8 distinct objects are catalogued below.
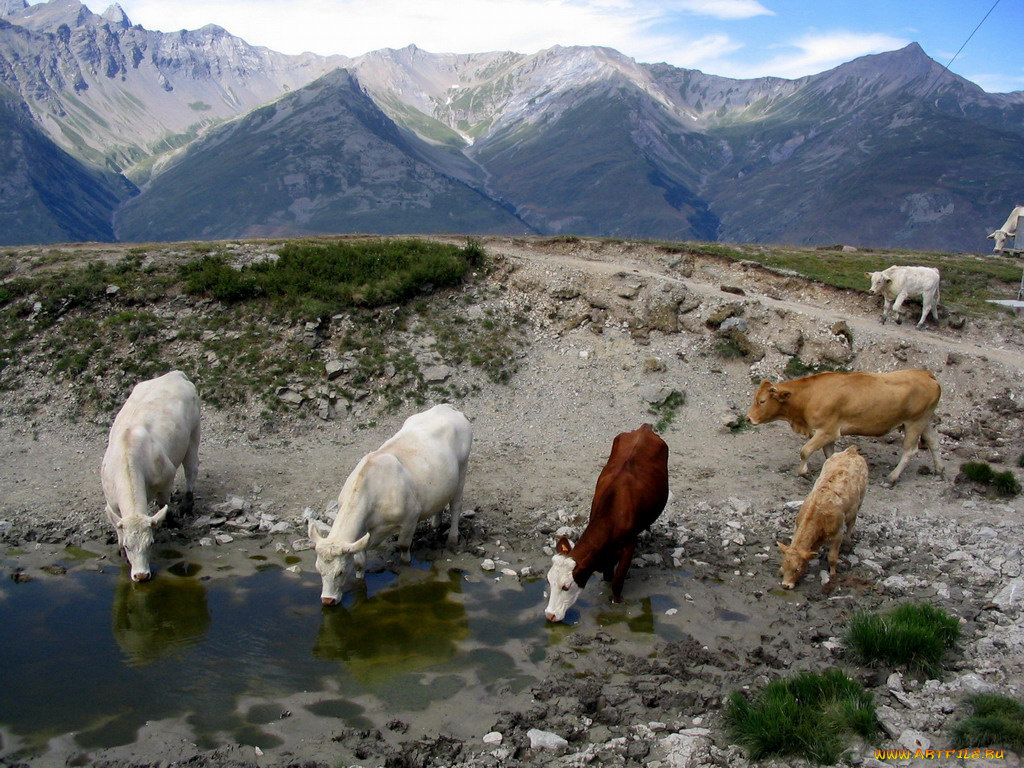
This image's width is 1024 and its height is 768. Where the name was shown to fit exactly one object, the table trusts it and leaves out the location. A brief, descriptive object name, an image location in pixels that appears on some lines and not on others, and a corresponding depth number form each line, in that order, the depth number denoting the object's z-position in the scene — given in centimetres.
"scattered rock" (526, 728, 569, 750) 726
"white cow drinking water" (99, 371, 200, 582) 1049
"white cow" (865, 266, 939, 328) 2238
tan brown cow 1438
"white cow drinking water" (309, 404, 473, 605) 993
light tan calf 1060
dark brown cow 973
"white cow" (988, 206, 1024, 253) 3492
